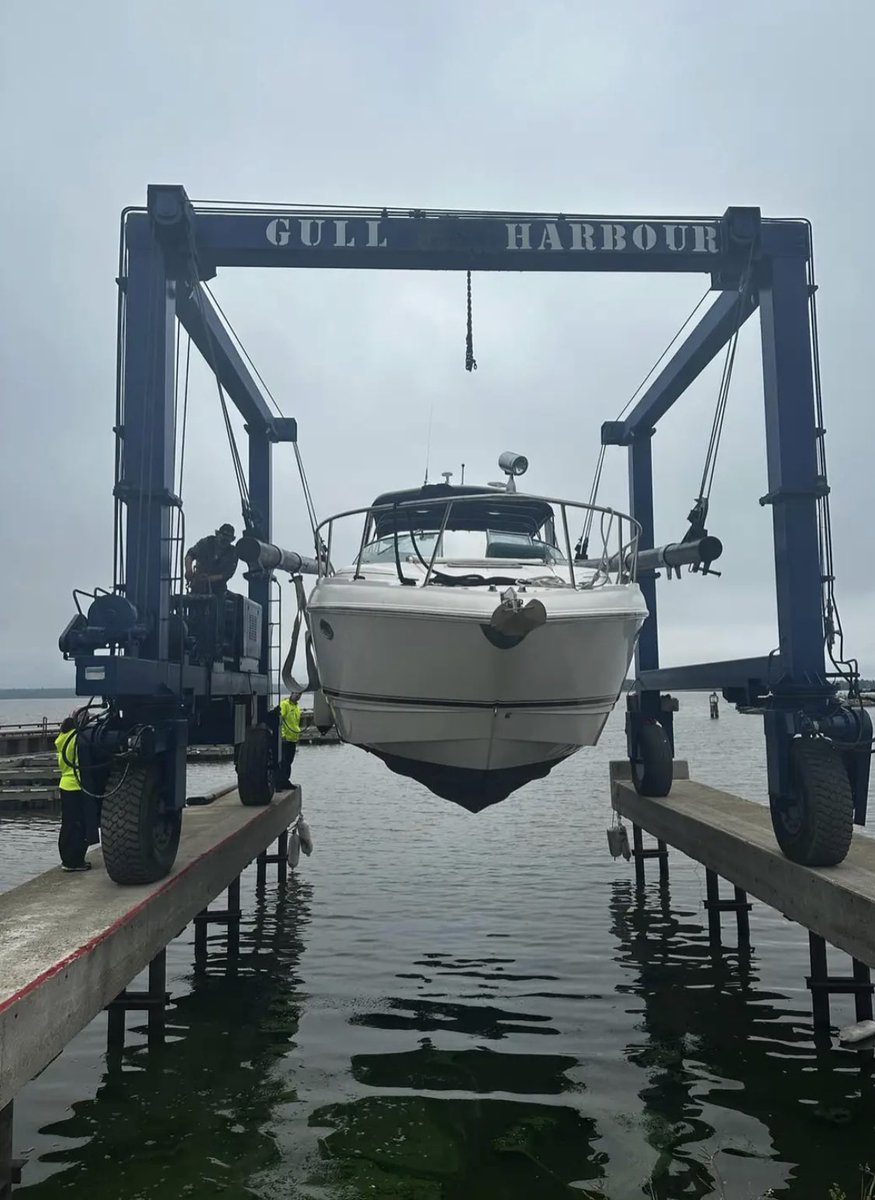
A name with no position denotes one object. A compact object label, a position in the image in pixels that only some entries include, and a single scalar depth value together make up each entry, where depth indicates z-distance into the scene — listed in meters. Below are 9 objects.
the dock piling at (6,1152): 4.21
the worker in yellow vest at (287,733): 12.33
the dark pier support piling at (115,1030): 6.65
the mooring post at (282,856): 12.45
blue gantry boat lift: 6.54
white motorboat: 6.55
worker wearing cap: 9.33
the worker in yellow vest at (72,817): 6.83
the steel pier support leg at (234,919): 9.51
